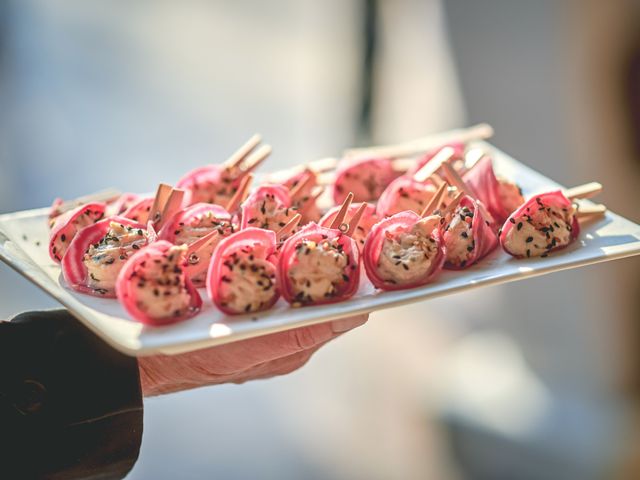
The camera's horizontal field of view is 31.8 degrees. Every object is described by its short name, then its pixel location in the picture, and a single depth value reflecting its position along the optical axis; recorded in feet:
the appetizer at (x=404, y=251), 2.06
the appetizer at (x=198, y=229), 2.13
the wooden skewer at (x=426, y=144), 2.71
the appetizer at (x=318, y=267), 2.00
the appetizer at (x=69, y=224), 2.19
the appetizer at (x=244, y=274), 1.96
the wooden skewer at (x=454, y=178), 2.31
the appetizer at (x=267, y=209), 2.24
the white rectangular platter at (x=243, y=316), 1.88
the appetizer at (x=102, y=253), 2.05
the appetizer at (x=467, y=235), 2.16
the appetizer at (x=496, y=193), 2.37
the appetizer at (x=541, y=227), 2.20
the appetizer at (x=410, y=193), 2.36
